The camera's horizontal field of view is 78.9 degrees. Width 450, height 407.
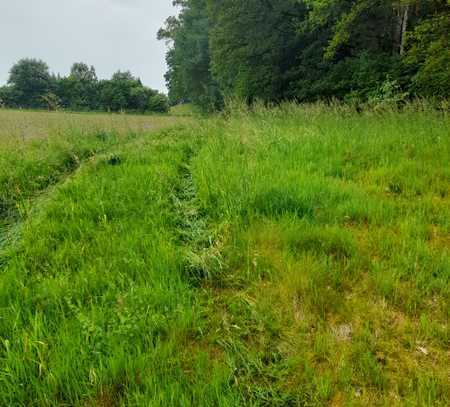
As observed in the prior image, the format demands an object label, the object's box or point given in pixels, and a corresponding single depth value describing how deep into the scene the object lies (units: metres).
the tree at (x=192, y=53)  23.02
